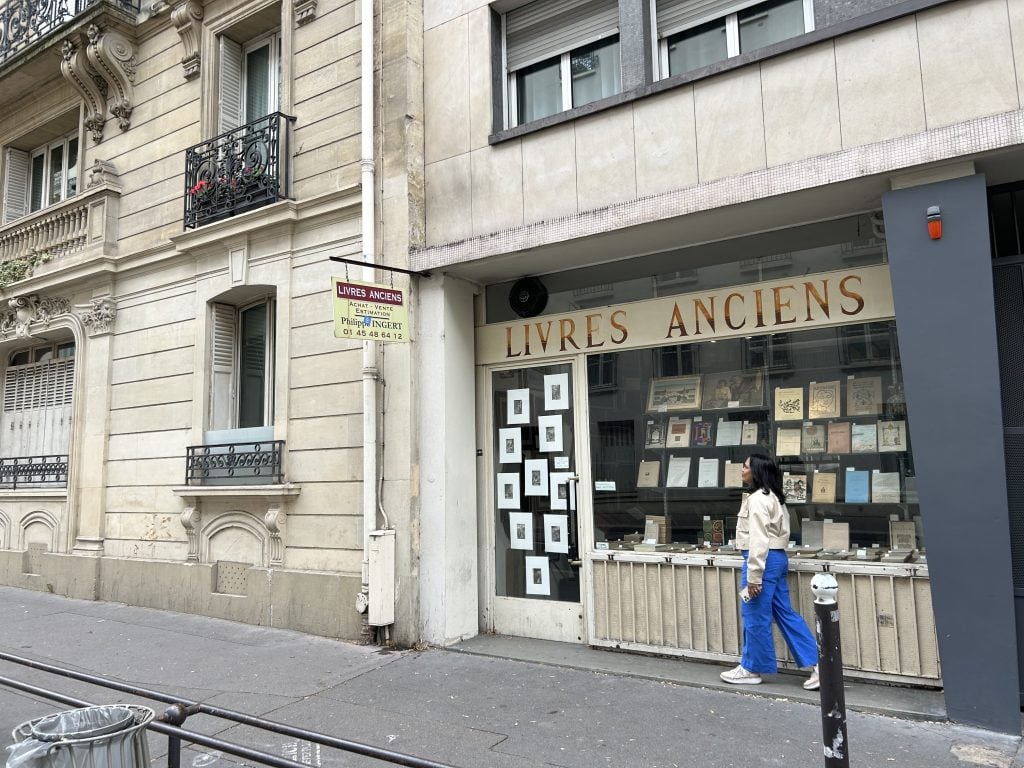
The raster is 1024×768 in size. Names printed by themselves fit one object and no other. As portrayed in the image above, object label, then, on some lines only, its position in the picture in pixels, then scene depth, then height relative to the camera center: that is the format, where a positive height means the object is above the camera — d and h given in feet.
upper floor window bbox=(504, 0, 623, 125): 23.36 +13.03
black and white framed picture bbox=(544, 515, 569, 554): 23.71 -2.00
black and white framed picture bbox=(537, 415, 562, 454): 24.20 +1.13
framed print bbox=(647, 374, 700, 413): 22.16 +2.13
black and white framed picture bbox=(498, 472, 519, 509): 24.88 -0.65
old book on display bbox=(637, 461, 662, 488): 22.53 -0.22
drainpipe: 24.04 +4.15
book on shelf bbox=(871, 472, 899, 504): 19.07 -0.63
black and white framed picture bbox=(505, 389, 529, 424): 24.97 +2.05
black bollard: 9.36 -2.61
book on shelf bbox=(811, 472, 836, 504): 19.86 -0.62
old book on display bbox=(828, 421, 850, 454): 19.83 +0.69
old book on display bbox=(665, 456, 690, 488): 22.11 -0.17
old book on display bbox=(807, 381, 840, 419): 20.06 +1.67
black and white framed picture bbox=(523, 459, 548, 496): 24.32 -0.20
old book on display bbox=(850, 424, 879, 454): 19.44 +0.63
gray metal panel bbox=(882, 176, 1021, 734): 15.55 +0.51
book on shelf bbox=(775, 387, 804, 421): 20.61 +1.64
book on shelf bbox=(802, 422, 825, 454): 20.16 +0.68
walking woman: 18.03 -2.80
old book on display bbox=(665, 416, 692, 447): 22.26 +1.00
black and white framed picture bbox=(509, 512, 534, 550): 24.43 -1.91
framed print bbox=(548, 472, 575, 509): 23.72 -0.67
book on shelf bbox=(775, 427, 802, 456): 20.49 +0.63
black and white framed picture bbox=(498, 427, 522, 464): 24.94 +0.80
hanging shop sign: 21.58 +4.71
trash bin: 9.29 -3.27
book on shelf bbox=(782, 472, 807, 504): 20.20 -0.62
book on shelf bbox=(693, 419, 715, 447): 21.86 +0.96
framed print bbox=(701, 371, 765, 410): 21.25 +2.12
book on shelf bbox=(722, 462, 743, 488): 21.17 -0.27
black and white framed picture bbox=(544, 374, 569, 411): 24.20 +2.45
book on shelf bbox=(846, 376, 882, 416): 19.48 +1.71
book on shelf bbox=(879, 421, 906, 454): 19.04 +0.67
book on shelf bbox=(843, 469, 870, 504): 19.43 -0.55
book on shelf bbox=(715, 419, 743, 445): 21.43 +0.93
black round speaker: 25.03 +5.65
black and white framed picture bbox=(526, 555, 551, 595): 23.90 -3.32
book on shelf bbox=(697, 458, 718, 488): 21.65 -0.21
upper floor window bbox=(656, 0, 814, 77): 20.02 +11.90
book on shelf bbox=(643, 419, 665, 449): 22.63 +0.96
